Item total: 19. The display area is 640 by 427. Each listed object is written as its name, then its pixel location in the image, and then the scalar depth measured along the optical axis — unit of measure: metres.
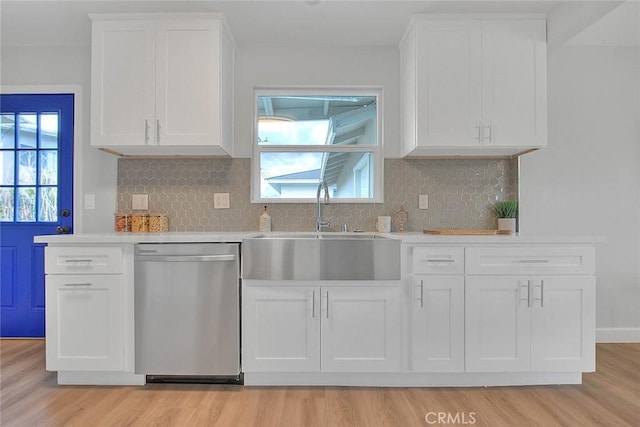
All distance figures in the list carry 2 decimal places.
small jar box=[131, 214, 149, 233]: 2.75
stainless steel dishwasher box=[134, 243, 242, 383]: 2.16
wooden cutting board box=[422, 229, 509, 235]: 2.48
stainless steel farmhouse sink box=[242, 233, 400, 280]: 2.13
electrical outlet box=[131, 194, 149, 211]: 2.89
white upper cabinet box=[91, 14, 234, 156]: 2.45
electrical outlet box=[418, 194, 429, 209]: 2.90
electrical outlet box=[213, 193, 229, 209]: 2.89
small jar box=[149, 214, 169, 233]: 2.77
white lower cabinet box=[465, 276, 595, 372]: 2.15
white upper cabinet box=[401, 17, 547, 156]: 2.46
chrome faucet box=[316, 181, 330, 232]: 2.71
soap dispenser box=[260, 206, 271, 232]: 2.81
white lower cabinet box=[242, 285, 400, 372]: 2.15
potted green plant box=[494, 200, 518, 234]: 2.77
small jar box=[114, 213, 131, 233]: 2.76
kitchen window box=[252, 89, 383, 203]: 2.94
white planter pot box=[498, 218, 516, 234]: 2.77
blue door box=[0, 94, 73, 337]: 2.94
